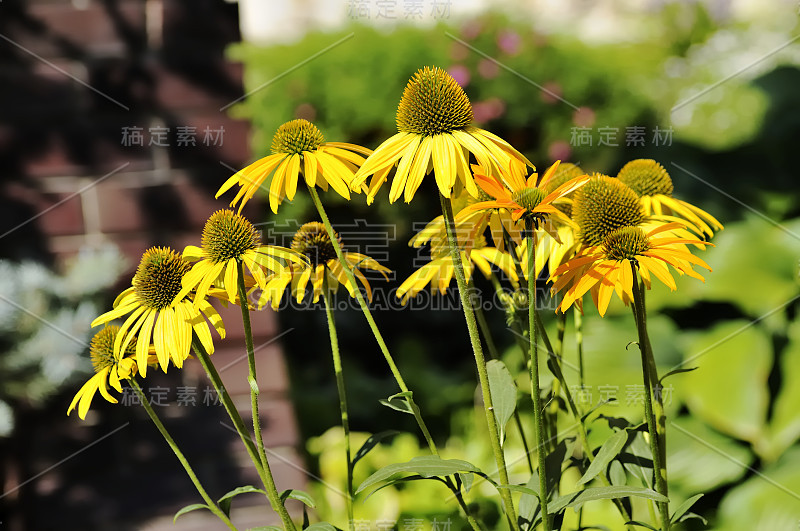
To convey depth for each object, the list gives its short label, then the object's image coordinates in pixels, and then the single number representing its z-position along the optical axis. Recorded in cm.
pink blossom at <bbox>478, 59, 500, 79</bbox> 324
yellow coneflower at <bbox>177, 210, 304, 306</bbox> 153
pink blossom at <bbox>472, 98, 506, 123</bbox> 319
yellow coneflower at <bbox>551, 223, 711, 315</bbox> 152
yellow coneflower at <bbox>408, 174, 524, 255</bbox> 157
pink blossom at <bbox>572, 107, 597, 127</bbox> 332
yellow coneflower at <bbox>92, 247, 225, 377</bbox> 152
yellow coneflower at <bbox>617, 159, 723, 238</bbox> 163
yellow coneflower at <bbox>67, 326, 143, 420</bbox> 154
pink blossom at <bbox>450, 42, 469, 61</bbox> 321
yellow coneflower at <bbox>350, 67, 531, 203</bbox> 152
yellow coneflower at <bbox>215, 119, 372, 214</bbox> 154
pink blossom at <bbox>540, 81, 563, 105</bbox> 330
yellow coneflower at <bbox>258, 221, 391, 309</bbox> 158
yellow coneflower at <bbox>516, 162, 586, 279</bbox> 158
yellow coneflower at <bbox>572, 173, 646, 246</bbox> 155
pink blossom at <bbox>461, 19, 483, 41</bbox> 327
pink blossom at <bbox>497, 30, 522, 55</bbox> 326
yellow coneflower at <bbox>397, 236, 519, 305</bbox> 157
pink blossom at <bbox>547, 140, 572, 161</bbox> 331
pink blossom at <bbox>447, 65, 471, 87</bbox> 313
